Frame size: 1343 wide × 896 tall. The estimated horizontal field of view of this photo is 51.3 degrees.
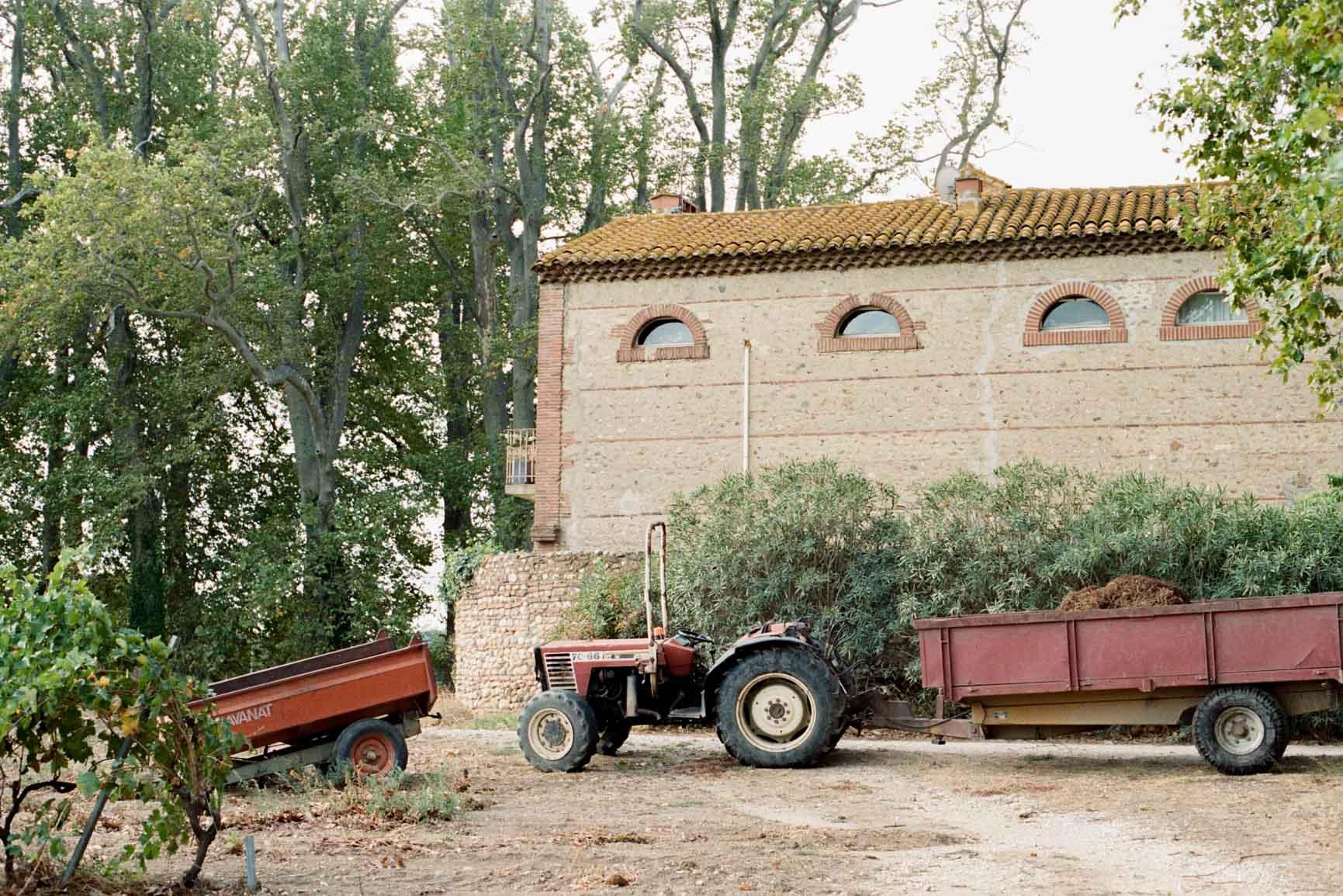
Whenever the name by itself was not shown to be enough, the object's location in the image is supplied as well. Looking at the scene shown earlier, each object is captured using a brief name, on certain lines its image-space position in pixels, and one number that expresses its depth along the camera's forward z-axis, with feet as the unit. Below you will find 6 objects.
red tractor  40.60
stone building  67.62
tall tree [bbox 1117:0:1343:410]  30.68
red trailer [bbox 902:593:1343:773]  37.37
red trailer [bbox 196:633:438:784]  35.73
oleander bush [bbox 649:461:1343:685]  52.06
